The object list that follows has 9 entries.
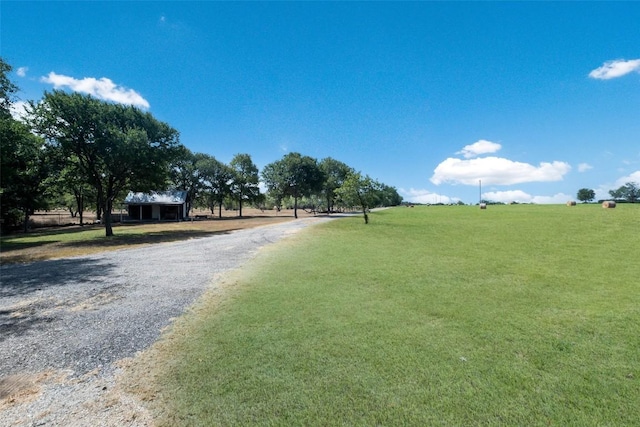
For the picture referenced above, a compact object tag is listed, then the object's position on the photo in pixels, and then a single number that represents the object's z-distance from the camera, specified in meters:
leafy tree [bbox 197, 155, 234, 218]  51.50
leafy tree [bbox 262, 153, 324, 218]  51.94
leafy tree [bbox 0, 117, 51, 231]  13.07
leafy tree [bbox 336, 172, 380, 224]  28.34
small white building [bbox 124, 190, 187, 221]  41.12
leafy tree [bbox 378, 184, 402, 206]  141.81
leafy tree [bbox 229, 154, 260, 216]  54.69
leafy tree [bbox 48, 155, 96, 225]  20.38
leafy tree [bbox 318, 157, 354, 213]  63.91
